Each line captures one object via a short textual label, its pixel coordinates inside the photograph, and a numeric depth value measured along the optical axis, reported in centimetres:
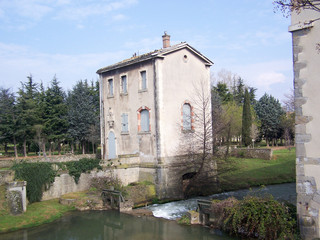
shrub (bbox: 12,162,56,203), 1587
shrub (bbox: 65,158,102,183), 1828
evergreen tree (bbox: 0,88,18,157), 3288
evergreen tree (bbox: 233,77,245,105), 5351
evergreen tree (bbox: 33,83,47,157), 3403
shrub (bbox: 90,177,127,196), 1808
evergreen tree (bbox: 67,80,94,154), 3784
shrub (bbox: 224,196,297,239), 974
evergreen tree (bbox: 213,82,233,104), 4856
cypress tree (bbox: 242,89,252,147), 4022
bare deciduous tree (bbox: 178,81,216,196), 1962
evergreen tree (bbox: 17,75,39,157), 3347
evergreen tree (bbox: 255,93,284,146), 4550
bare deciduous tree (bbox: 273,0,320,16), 730
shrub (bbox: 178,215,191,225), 1331
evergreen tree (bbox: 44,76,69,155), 3706
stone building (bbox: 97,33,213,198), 1888
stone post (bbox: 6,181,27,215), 1396
